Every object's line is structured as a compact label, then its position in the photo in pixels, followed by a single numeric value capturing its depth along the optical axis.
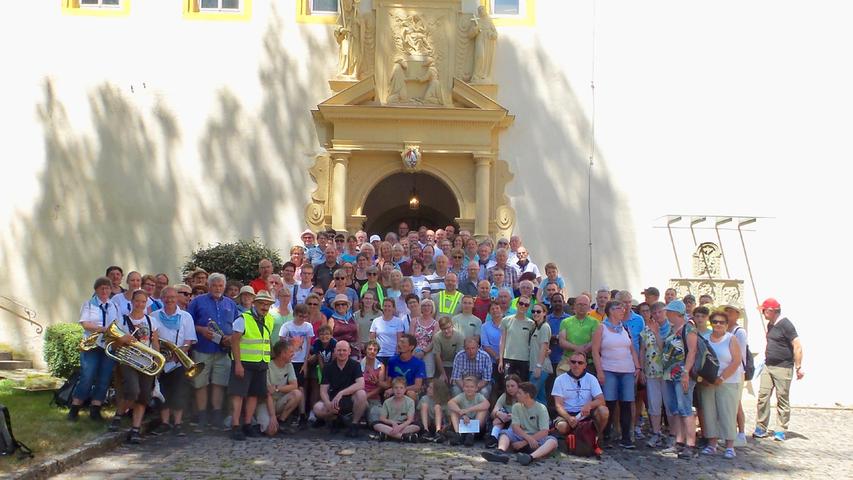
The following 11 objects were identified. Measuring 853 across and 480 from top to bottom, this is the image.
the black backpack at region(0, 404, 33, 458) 6.97
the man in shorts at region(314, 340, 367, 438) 9.13
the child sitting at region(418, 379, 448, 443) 9.00
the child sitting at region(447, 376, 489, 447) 8.88
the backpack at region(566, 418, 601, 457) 8.43
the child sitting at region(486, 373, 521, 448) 8.62
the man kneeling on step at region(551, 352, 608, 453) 8.61
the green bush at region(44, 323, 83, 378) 11.12
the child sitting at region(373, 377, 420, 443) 8.91
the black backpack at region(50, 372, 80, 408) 8.90
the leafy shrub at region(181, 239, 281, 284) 12.84
